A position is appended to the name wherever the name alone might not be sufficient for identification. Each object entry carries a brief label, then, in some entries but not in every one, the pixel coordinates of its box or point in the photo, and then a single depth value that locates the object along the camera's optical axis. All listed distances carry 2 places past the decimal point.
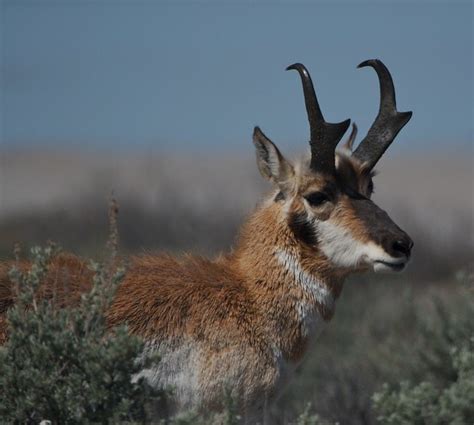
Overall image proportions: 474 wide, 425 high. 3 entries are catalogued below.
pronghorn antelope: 17.12
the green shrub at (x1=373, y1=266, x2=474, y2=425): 16.05
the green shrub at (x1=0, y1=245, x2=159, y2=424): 15.37
